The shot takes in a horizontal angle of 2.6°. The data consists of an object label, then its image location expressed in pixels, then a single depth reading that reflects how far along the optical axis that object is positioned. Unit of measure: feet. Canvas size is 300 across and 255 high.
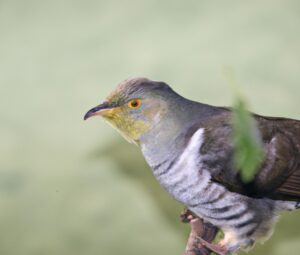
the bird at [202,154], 13.25
